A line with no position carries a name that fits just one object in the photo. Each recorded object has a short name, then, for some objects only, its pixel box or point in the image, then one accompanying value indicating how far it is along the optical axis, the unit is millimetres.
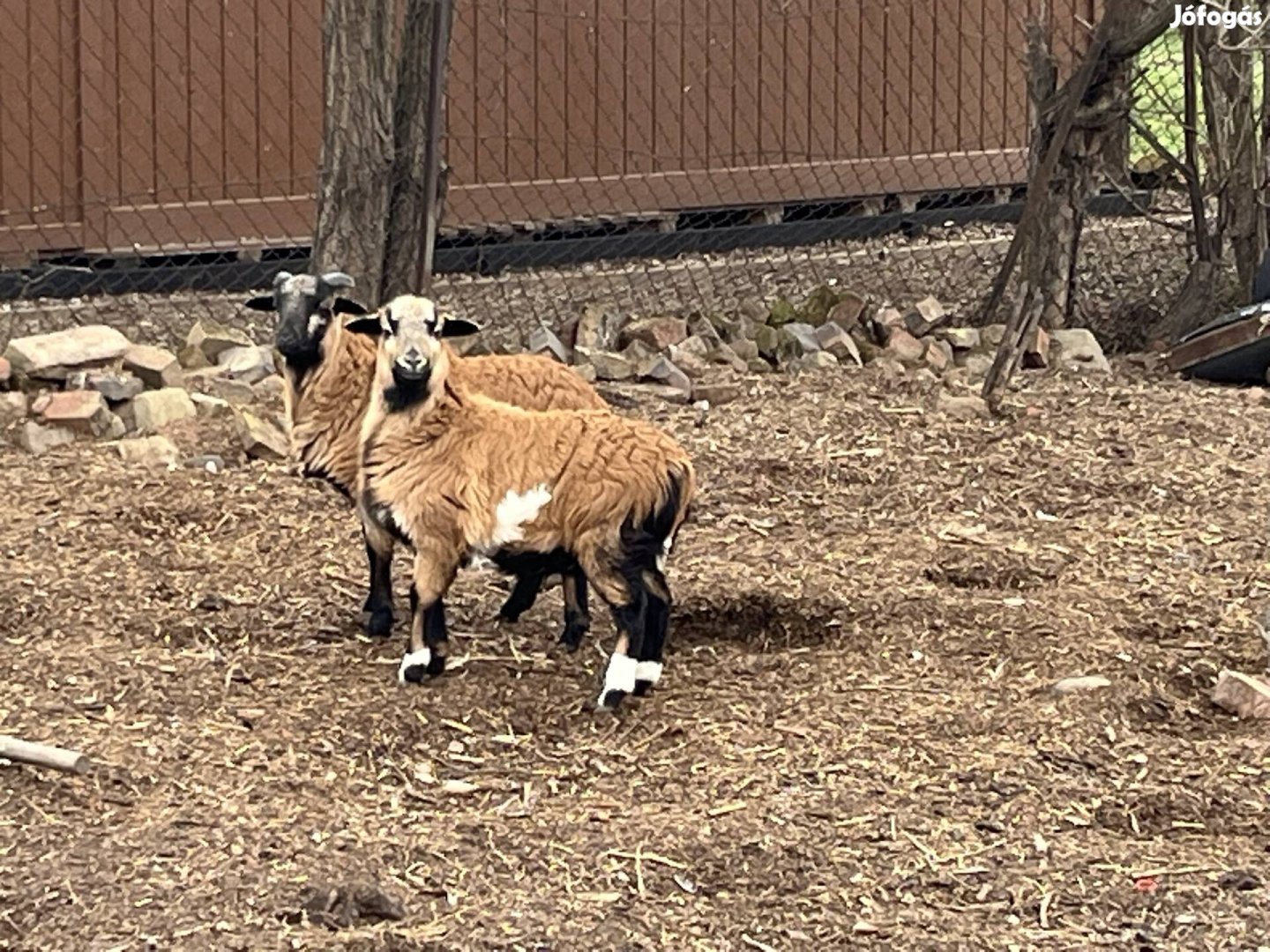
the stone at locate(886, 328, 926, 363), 10438
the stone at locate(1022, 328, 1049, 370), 10414
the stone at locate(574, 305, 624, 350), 10156
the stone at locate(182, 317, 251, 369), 9836
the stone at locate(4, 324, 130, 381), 9203
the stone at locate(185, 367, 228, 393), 9305
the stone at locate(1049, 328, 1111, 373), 10523
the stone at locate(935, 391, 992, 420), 9359
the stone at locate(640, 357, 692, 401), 9609
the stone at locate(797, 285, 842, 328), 10883
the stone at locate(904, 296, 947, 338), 10734
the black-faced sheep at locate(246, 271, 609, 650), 6586
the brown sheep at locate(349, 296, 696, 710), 5871
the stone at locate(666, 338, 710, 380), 9969
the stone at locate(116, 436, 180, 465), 8406
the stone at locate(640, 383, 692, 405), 9492
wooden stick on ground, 5402
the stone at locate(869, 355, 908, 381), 10102
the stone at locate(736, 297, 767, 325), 10898
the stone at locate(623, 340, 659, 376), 10008
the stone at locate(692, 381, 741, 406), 9555
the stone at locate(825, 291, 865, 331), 10812
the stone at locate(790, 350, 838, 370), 10211
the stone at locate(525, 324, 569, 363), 9883
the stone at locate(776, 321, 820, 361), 10375
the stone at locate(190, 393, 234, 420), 8961
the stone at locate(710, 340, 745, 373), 10220
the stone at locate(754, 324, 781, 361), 10391
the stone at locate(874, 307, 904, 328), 10734
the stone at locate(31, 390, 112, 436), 8719
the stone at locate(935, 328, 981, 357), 10609
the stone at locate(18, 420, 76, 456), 8586
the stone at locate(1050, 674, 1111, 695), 6082
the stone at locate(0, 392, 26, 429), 8844
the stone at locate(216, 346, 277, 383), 9416
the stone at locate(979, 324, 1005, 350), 10727
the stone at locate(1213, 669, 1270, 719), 5969
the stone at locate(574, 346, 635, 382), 9747
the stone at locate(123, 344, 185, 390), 9250
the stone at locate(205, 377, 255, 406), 9203
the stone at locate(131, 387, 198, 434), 8836
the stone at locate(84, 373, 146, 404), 9008
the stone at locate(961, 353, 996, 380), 10281
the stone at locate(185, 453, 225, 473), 8359
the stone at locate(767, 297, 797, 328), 10852
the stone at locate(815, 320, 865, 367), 10422
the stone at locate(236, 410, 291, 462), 8469
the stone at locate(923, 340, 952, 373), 10359
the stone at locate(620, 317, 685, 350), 10234
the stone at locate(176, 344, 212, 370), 9727
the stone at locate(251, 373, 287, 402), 9242
